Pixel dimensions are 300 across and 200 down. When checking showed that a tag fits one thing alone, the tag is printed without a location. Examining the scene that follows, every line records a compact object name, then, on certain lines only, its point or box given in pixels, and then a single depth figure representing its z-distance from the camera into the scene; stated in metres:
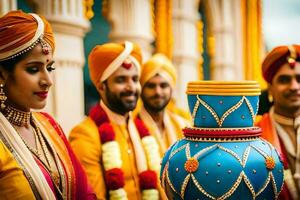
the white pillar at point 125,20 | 5.50
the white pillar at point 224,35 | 9.19
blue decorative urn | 2.01
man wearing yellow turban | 3.61
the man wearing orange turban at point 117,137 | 2.93
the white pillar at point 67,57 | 4.26
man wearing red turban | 2.88
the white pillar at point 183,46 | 7.13
